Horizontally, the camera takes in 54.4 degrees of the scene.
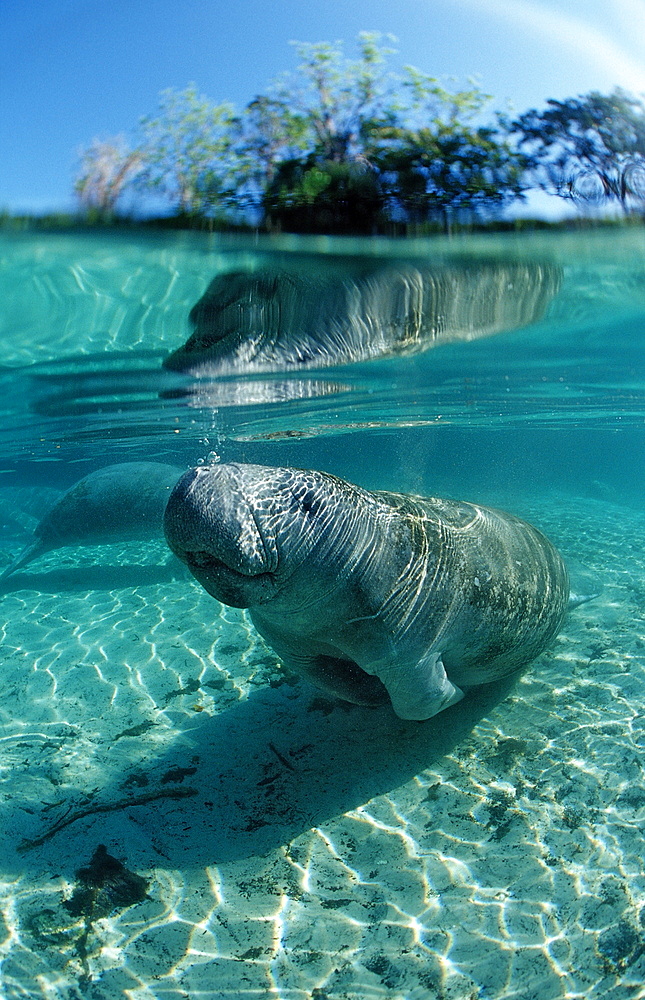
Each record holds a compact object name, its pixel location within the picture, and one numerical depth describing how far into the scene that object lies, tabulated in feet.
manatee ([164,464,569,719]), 10.66
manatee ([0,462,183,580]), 35.65
